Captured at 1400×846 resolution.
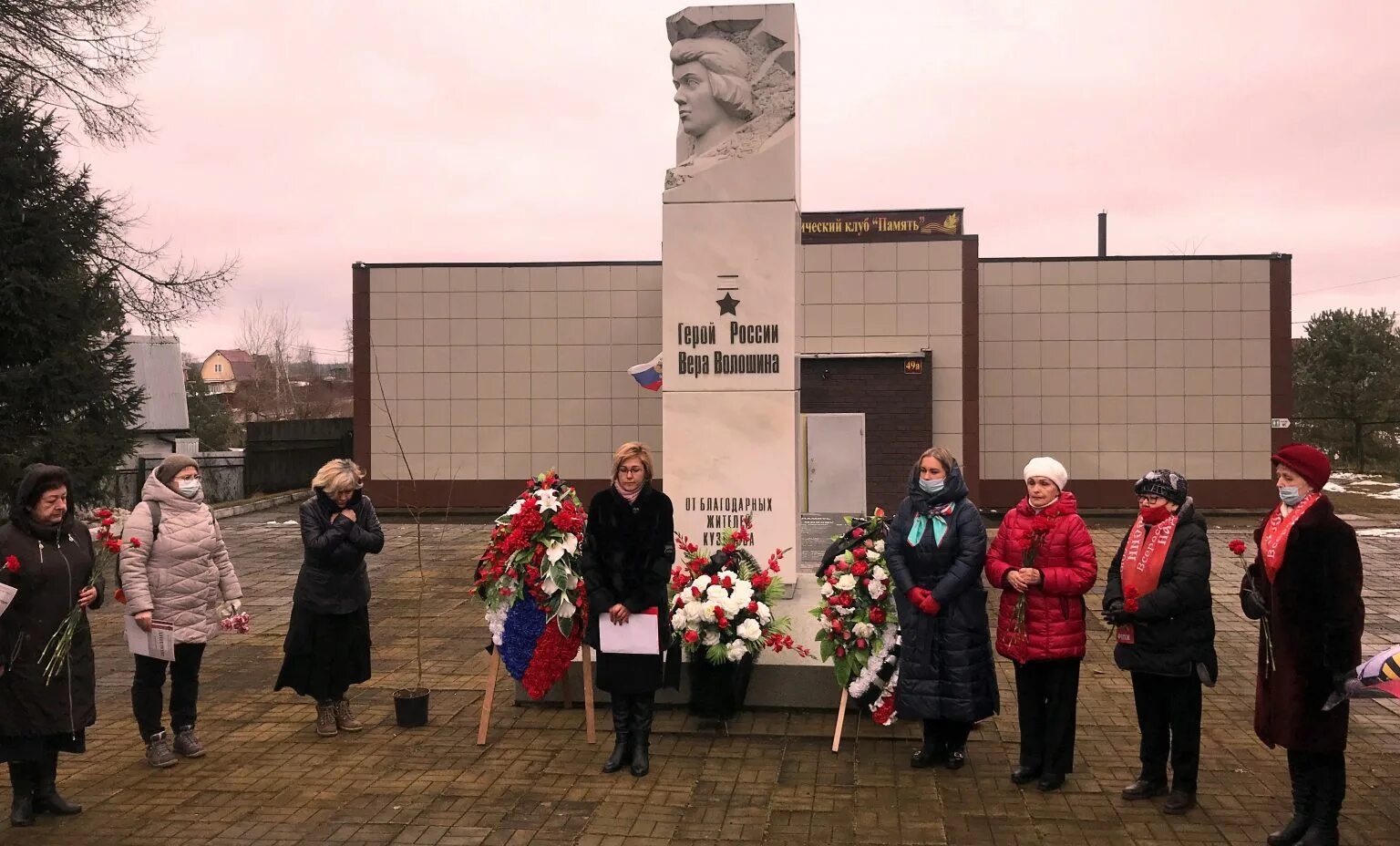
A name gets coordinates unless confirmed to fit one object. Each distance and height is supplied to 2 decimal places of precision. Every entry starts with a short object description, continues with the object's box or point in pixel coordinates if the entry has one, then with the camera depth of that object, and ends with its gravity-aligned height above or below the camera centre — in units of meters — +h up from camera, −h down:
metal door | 17.22 -0.97
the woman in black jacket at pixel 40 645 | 4.95 -1.12
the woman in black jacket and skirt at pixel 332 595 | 6.16 -1.12
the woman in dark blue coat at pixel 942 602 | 5.45 -1.03
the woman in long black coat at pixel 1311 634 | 4.44 -0.99
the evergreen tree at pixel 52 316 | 14.15 +1.11
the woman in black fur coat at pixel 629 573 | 5.71 -0.92
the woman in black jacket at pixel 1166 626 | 4.95 -1.06
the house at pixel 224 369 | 76.69 +2.23
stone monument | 7.58 +0.49
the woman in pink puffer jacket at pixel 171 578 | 5.73 -0.94
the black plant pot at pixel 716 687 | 6.39 -1.70
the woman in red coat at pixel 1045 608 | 5.22 -1.03
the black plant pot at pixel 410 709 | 6.59 -1.86
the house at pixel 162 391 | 31.20 +0.23
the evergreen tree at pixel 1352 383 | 28.16 +0.22
